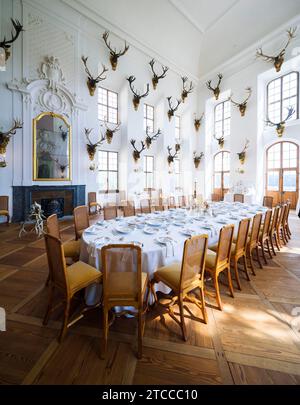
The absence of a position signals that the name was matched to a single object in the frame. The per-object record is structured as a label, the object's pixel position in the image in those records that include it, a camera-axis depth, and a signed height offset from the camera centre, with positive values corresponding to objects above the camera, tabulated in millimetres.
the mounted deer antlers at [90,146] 8500 +2227
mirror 7211 +1899
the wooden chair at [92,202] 8615 -136
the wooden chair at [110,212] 4279 -287
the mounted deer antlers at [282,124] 9195 +3589
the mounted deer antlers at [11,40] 6111 +4932
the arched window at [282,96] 9445 +5100
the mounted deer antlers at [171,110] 11625 +5156
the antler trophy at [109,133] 9462 +3121
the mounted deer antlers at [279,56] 8898 +6751
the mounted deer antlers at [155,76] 10512 +6524
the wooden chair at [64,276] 1904 -795
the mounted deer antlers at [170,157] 11727 +2461
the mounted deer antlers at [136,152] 10141 +2378
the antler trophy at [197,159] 13039 +2624
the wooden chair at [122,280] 1731 -740
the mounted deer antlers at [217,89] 11799 +6533
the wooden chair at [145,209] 5141 -249
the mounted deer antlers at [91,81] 8302 +4857
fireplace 6922 -12
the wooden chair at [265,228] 3883 -556
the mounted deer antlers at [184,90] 12077 +6711
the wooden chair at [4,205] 6473 -223
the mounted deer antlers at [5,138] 6371 +1909
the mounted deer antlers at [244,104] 10616 +5074
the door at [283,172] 9594 +1409
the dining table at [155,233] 2309 -471
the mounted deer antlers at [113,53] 8734 +6438
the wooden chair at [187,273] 1995 -804
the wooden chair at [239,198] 7555 +74
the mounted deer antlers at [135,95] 9769 +5166
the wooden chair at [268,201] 6461 -43
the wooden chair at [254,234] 3400 -587
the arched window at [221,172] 12281 +1708
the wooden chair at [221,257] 2475 -767
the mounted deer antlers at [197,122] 13084 +4991
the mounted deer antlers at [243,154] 10758 +2452
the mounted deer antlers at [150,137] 10684 +3359
